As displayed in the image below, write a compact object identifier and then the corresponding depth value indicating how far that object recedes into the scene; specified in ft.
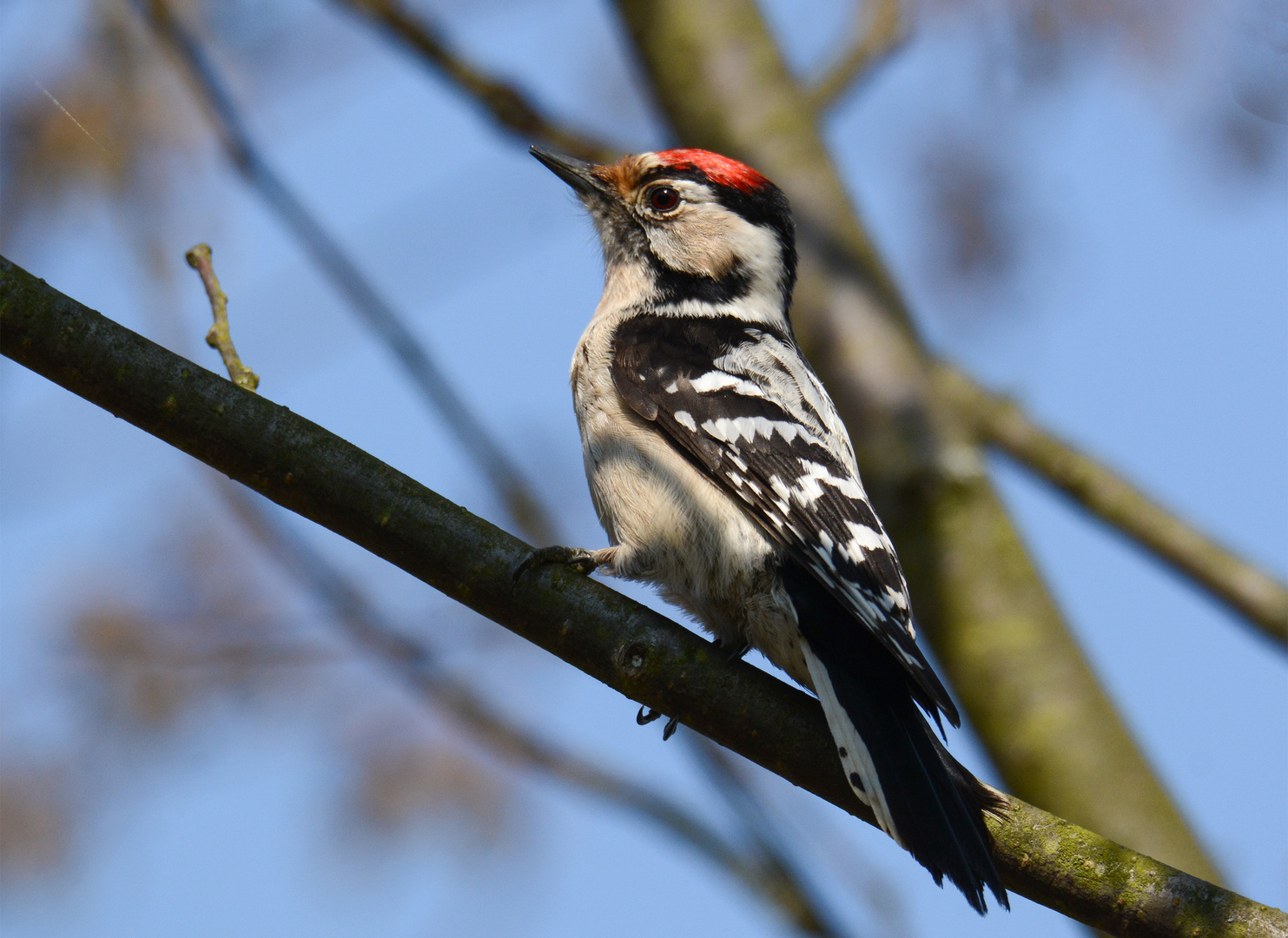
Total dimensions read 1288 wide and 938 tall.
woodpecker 17.19
